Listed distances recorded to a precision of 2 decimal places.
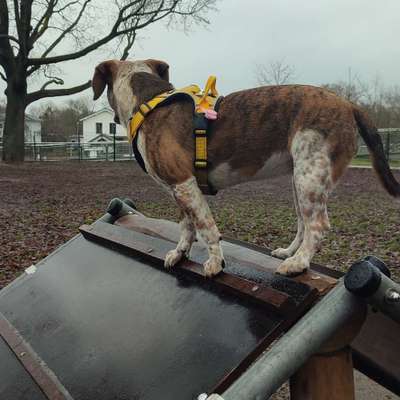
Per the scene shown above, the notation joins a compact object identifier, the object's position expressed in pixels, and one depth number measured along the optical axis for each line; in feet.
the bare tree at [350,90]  134.15
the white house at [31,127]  228.86
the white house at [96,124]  234.58
